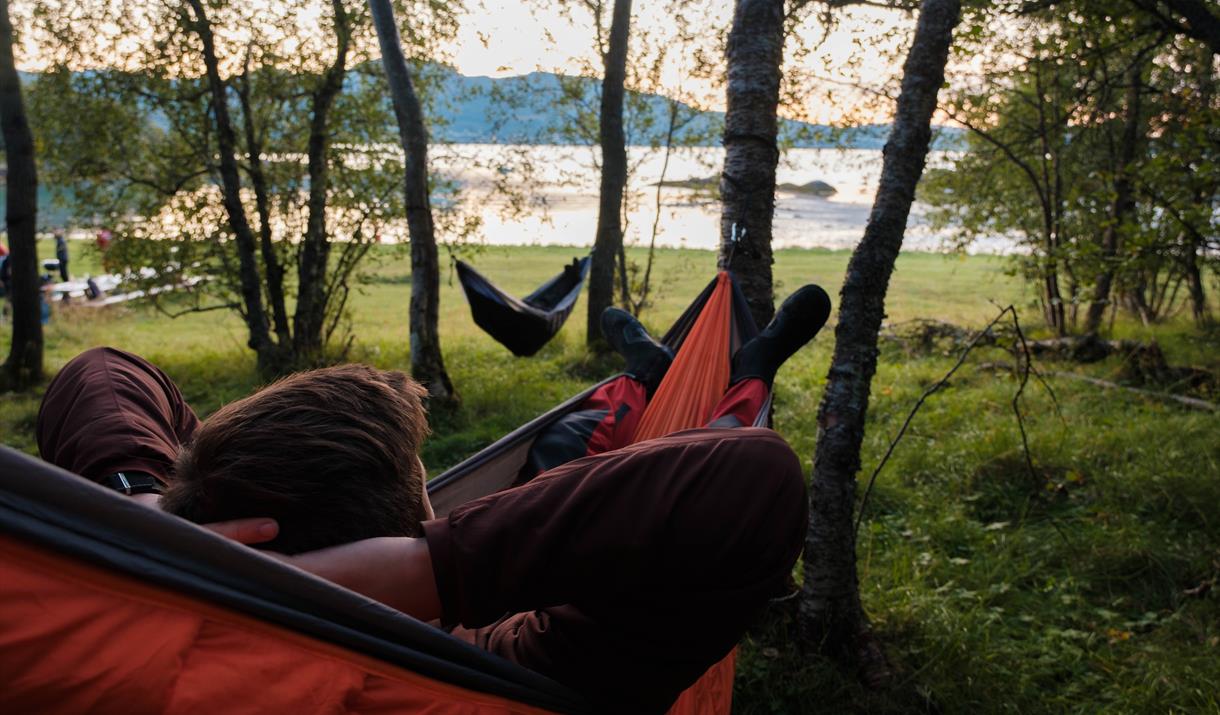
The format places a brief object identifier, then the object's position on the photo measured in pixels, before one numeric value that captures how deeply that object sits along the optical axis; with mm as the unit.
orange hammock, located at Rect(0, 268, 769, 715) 591
